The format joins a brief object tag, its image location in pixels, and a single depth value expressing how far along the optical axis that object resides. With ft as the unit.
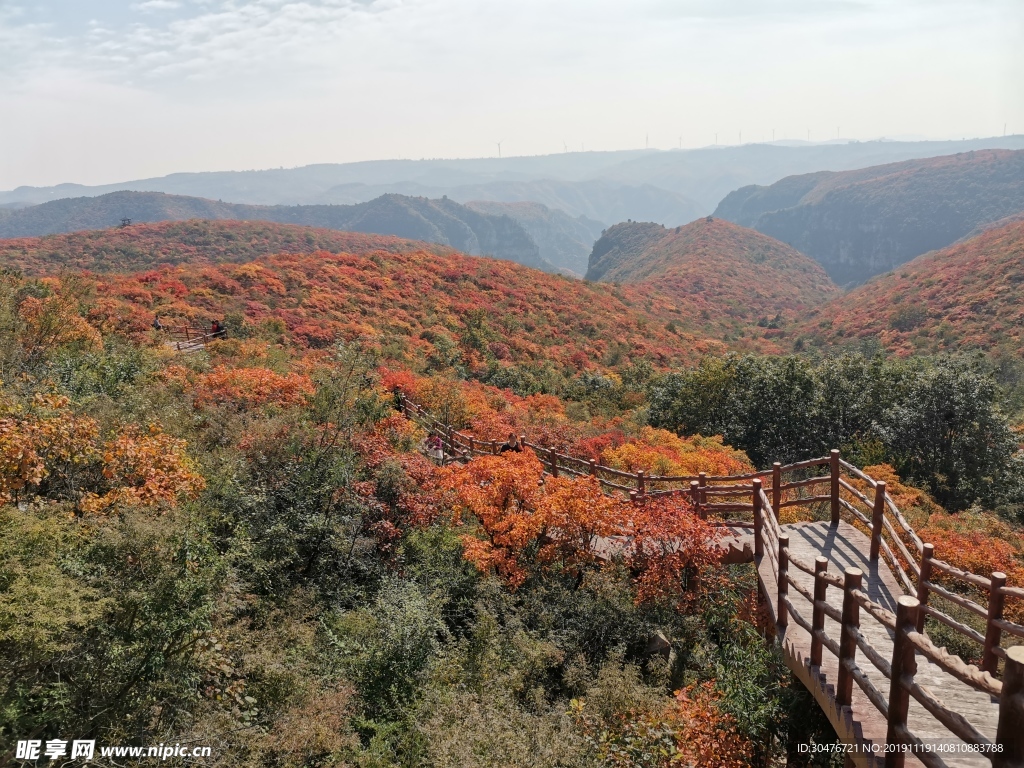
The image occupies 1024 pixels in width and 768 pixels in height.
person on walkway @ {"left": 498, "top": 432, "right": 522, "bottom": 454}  41.45
